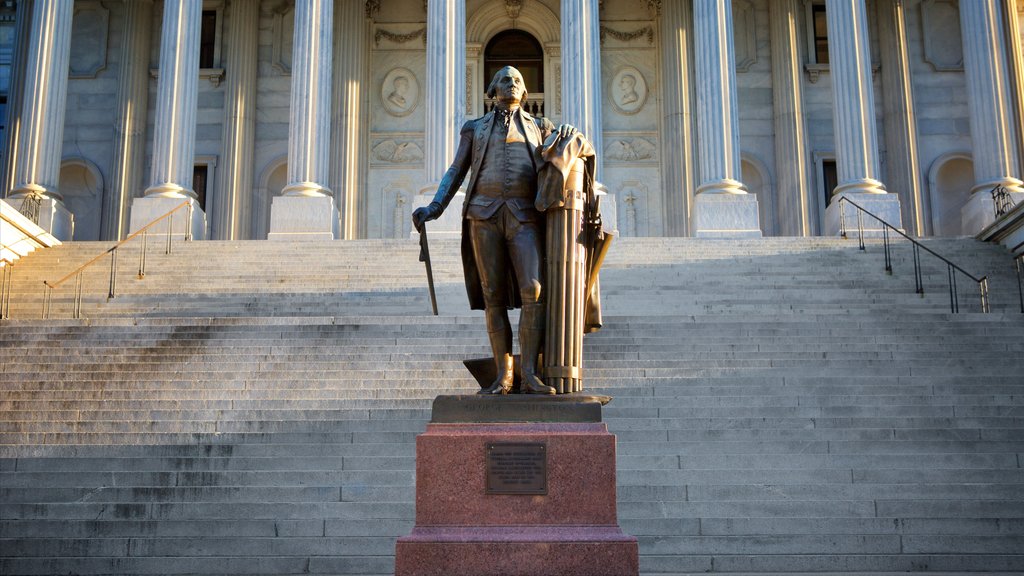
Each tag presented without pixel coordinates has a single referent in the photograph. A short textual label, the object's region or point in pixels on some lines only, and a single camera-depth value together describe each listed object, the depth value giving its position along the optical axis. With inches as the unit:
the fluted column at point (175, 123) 943.0
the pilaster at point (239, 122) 1150.3
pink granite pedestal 265.0
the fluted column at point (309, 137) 938.1
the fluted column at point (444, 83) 946.7
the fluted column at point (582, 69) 956.0
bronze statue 298.2
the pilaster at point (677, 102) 1165.7
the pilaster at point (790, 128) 1145.4
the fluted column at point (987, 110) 1007.6
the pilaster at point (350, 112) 1167.0
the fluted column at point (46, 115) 969.5
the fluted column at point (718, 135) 928.3
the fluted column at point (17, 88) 1107.9
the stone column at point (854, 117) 942.4
